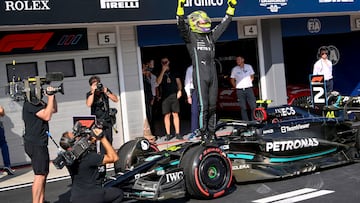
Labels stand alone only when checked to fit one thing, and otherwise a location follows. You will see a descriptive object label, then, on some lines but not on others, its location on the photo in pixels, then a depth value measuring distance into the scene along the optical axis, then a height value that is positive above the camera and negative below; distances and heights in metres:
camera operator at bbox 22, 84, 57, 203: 6.43 -0.45
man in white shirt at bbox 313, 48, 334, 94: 13.61 +0.13
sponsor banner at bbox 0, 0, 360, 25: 9.55 +1.51
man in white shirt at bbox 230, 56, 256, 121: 12.59 -0.09
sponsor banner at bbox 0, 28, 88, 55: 10.44 +1.05
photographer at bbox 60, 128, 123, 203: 5.61 -0.84
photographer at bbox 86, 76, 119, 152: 8.66 -0.17
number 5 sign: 11.42 +1.06
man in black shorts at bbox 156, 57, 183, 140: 12.32 -0.19
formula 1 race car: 6.44 -0.96
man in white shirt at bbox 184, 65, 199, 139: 11.77 -0.09
